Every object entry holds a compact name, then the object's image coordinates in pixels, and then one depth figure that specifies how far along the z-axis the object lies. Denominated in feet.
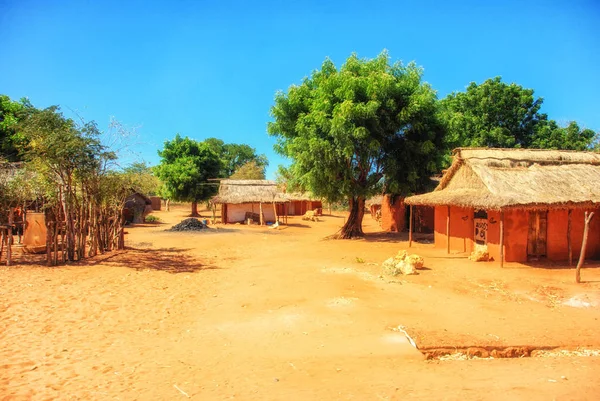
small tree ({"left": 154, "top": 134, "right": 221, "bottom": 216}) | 112.16
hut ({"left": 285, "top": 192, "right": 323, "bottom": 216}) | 127.89
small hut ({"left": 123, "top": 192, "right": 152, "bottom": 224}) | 92.79
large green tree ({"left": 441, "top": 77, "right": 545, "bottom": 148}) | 88.07
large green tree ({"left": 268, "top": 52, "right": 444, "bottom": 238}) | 55.31
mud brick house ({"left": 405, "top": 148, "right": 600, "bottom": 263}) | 39.93
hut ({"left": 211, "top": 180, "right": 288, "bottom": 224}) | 93.91
